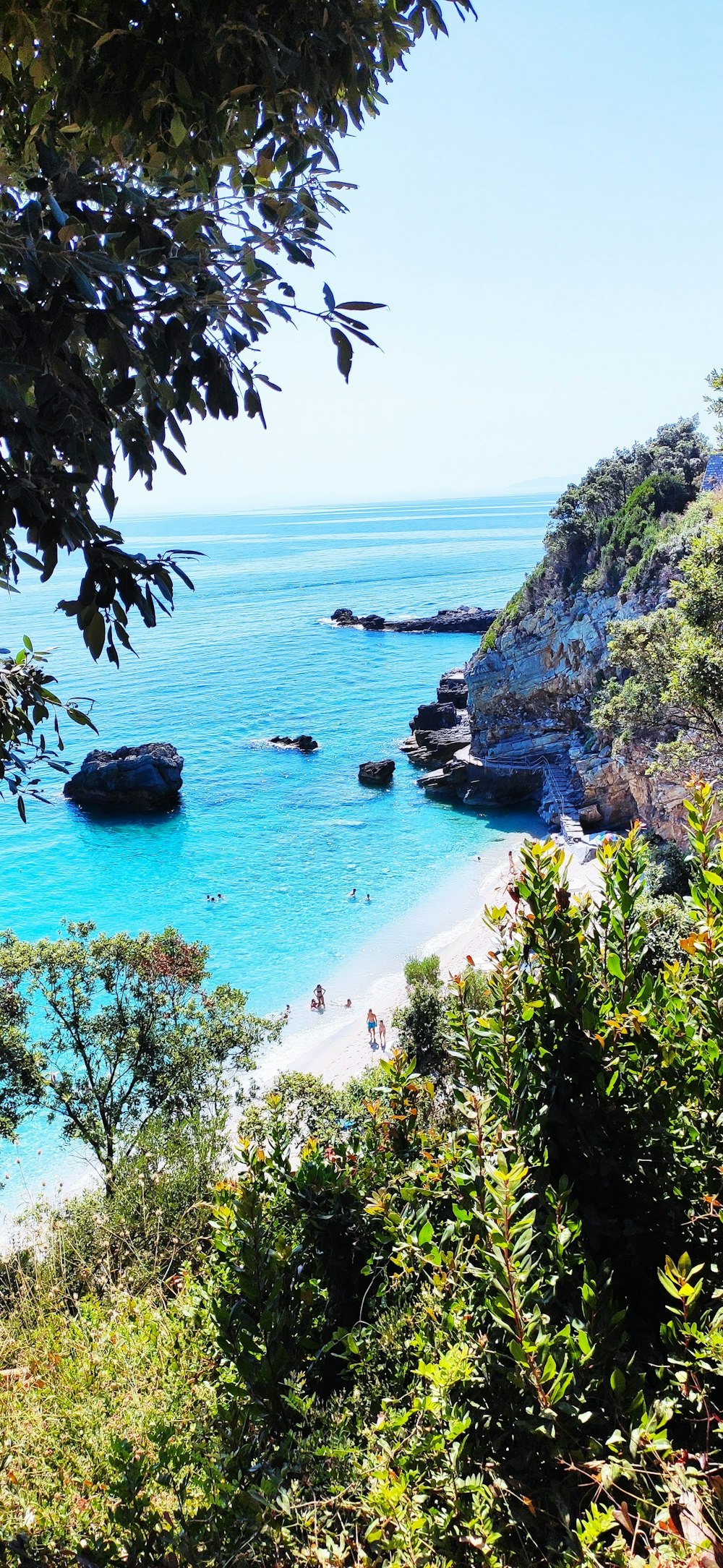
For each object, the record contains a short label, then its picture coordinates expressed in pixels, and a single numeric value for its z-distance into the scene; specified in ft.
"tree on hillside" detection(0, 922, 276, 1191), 49.85
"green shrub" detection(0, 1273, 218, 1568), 8.73
